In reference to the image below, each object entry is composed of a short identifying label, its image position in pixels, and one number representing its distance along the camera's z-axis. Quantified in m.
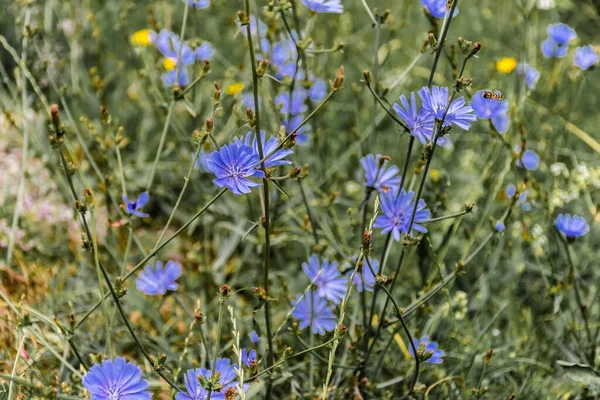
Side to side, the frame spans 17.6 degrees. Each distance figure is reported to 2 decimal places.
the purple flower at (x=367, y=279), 1.55
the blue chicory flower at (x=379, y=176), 1.55
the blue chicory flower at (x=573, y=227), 1.60
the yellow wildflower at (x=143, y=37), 1.91
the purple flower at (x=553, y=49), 1.75
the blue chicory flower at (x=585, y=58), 1.72
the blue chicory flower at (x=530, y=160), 1.81
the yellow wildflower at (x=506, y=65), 1.94
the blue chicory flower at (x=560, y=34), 1.74
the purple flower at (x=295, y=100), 1.71
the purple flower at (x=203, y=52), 1.71
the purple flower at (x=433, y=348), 1.56
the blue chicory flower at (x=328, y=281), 1.59
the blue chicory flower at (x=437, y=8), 1.55
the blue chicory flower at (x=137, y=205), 1.52
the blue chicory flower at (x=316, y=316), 1.59
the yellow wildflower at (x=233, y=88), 1.76
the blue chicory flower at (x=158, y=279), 1.58
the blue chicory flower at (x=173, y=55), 1.72
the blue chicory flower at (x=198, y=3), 1.64
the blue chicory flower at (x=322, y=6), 1.56
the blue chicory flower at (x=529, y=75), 1.78
